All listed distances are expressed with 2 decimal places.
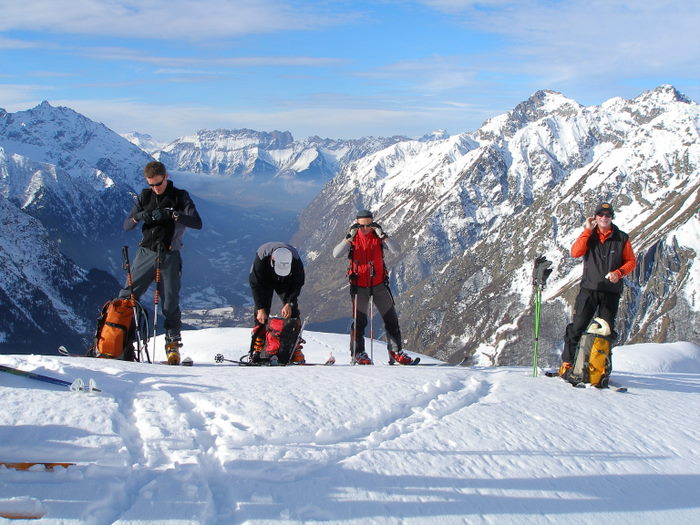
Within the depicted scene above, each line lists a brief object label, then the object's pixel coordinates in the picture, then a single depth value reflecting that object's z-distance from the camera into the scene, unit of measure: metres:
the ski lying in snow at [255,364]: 12.12
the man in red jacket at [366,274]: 12.80
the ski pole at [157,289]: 11.48
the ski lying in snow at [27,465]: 5.50
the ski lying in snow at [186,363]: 11.28
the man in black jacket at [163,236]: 11.26
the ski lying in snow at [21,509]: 4.86
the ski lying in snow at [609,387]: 10.16
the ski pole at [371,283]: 12.83
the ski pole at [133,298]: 11.41
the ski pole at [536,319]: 11.69
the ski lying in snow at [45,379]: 7.39
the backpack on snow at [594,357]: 10.35
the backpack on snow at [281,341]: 12.33
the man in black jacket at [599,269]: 10.90
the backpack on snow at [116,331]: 10.98
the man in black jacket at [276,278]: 12.09
